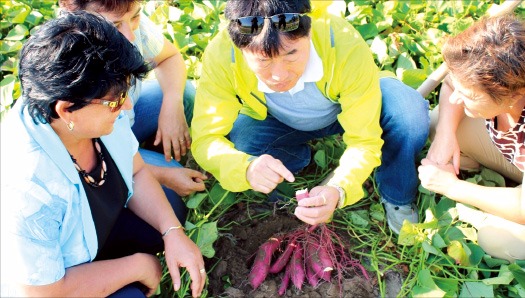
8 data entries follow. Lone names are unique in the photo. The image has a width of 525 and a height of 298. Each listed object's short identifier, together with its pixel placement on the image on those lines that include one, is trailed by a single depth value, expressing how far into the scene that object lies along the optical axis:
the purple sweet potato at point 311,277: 1.57
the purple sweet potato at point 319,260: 1.56
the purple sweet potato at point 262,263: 1.58
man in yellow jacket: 1.24
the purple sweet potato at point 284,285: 1.57
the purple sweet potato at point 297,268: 1.56
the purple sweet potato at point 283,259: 1.61
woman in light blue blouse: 1.08
